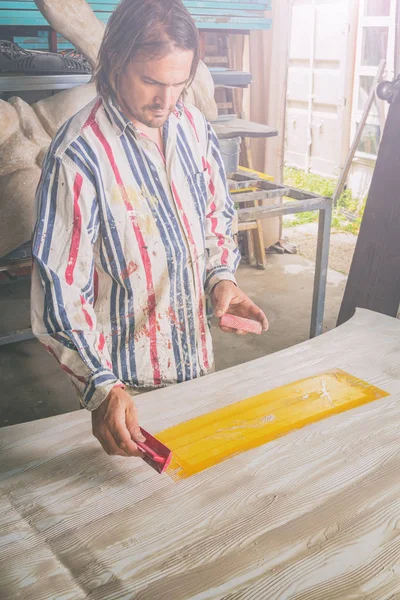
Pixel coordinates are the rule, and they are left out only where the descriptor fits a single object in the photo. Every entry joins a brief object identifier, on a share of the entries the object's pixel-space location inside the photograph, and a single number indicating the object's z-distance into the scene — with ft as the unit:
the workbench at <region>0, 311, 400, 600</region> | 3.71
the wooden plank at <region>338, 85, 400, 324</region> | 9.88
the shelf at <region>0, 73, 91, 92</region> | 10.97
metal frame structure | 10.69
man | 4.62
